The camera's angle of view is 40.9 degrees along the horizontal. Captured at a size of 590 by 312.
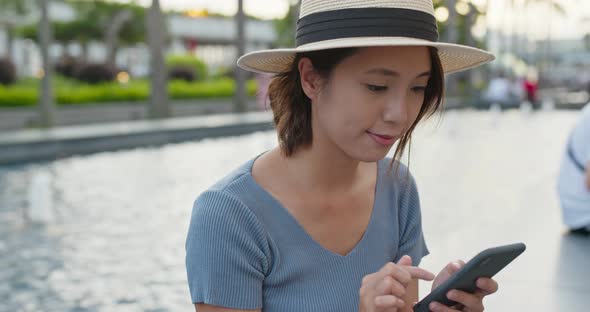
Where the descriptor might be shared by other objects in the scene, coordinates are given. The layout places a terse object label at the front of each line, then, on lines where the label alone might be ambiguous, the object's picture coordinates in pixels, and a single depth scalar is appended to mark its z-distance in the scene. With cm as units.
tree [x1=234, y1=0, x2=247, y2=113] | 2144
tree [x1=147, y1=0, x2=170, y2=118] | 1897
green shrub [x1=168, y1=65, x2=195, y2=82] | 2833
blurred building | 4106
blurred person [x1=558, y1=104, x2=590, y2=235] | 464
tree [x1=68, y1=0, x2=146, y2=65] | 3825
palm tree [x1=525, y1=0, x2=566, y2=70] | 5938
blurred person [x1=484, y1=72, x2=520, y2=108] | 2973
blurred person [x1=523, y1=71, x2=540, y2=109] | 3072
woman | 169
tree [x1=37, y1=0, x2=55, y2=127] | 1586
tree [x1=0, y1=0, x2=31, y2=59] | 3594
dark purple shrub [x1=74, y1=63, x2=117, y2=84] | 2345
